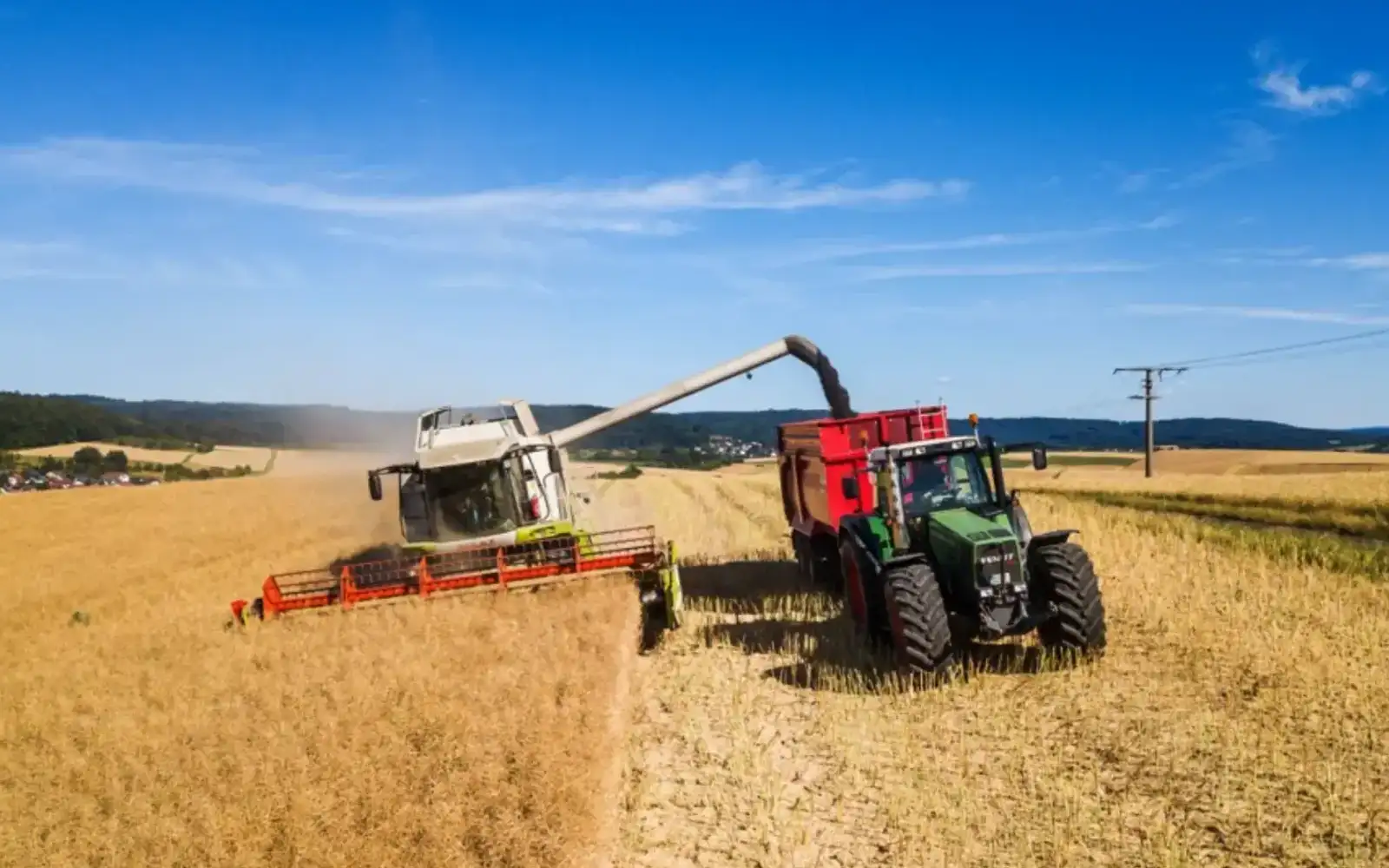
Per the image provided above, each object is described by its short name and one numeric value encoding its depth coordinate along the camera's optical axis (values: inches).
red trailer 537.3
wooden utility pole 1940.9
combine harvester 482.3
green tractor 368.2
